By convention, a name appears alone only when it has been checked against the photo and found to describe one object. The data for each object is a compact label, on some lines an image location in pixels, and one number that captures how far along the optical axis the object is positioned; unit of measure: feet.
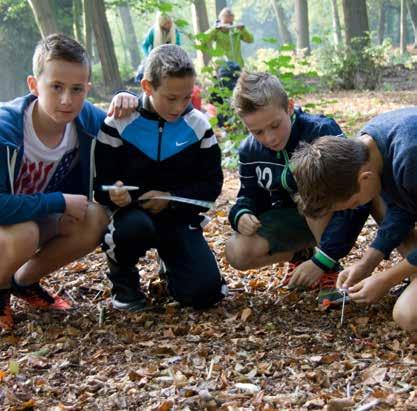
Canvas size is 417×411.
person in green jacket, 21.33
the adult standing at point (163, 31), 23.15
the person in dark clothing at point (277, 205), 9.21
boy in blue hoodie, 9.08
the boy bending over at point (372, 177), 7.54
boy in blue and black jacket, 9.64
